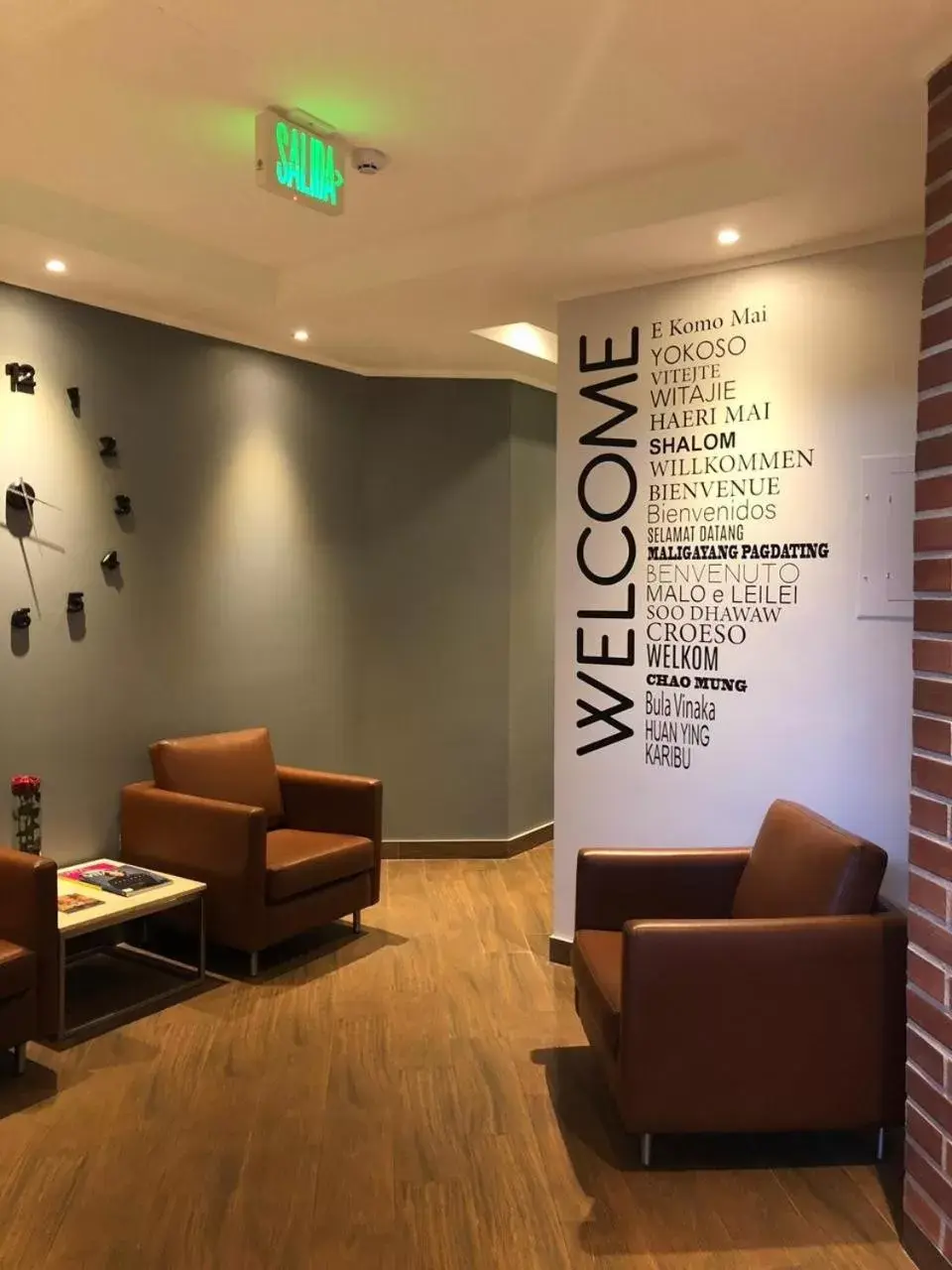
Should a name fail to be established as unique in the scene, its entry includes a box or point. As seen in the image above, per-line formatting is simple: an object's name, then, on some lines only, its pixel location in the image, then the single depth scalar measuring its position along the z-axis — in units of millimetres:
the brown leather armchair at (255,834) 3832
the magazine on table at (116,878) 3686
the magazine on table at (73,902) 3429
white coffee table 3307
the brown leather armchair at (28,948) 2973
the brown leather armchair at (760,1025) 2576
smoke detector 3039
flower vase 3771
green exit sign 2730
